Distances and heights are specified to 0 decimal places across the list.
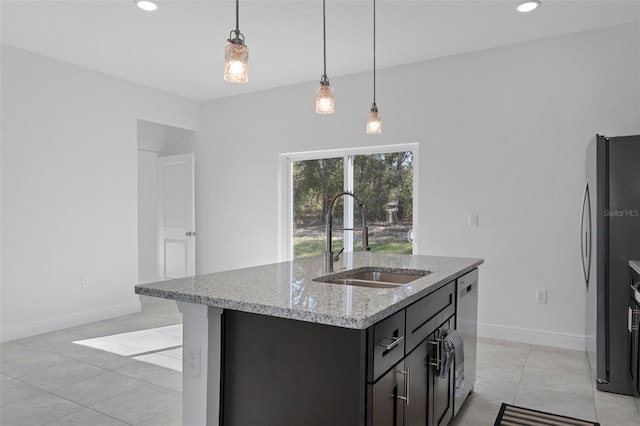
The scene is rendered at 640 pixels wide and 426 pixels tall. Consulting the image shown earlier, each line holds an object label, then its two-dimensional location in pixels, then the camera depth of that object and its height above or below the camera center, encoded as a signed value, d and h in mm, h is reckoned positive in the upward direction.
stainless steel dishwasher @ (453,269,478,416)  2385 -690
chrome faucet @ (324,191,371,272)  2260 -185
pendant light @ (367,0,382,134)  2836 +570
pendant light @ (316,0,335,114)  2309 +588
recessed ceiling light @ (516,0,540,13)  3129 +1479
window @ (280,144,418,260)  4625 +122
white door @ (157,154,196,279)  5949 -113
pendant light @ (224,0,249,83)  1652 +569
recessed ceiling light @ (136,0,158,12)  3178 +1509
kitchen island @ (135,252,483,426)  1377 -482
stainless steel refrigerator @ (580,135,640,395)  2766 -258
